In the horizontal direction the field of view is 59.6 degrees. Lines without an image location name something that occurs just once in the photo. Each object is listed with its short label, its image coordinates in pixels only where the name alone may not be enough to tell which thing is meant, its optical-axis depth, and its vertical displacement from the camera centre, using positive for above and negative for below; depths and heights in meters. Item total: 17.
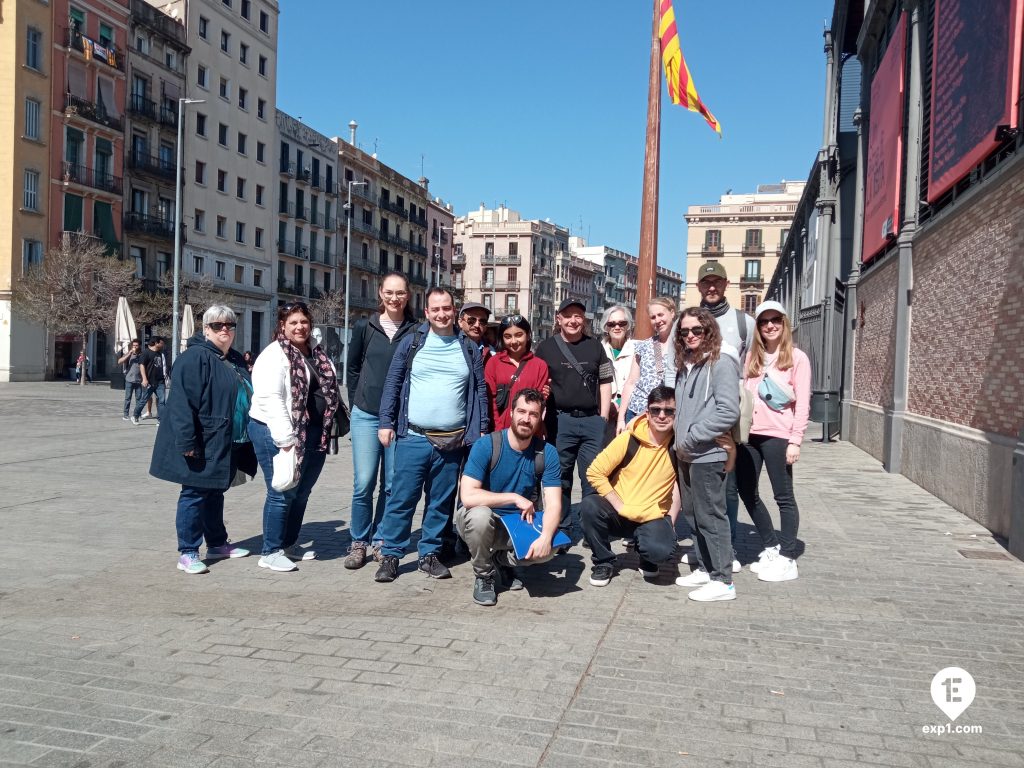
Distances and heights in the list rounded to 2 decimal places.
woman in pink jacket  5.86 -0.29
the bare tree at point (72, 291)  35.72 +2.56
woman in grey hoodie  5.24 -0.31
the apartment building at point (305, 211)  56.75 +10.05
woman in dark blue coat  5.68 -0.44
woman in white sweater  5.68 -0.33
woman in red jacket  6.12 +0.01
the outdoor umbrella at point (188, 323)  27.25 +1.10
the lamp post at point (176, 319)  31.89 +1.42
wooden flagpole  9.88 +1.91
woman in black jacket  5.97 -0.20
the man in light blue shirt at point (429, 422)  5.66 -0.34
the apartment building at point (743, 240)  74.44 +11.88
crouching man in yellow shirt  5.61 -0.72
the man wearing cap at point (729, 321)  6.11 +0.41
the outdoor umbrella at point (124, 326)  24.20 +0.83
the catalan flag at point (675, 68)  10.55 +3.74
